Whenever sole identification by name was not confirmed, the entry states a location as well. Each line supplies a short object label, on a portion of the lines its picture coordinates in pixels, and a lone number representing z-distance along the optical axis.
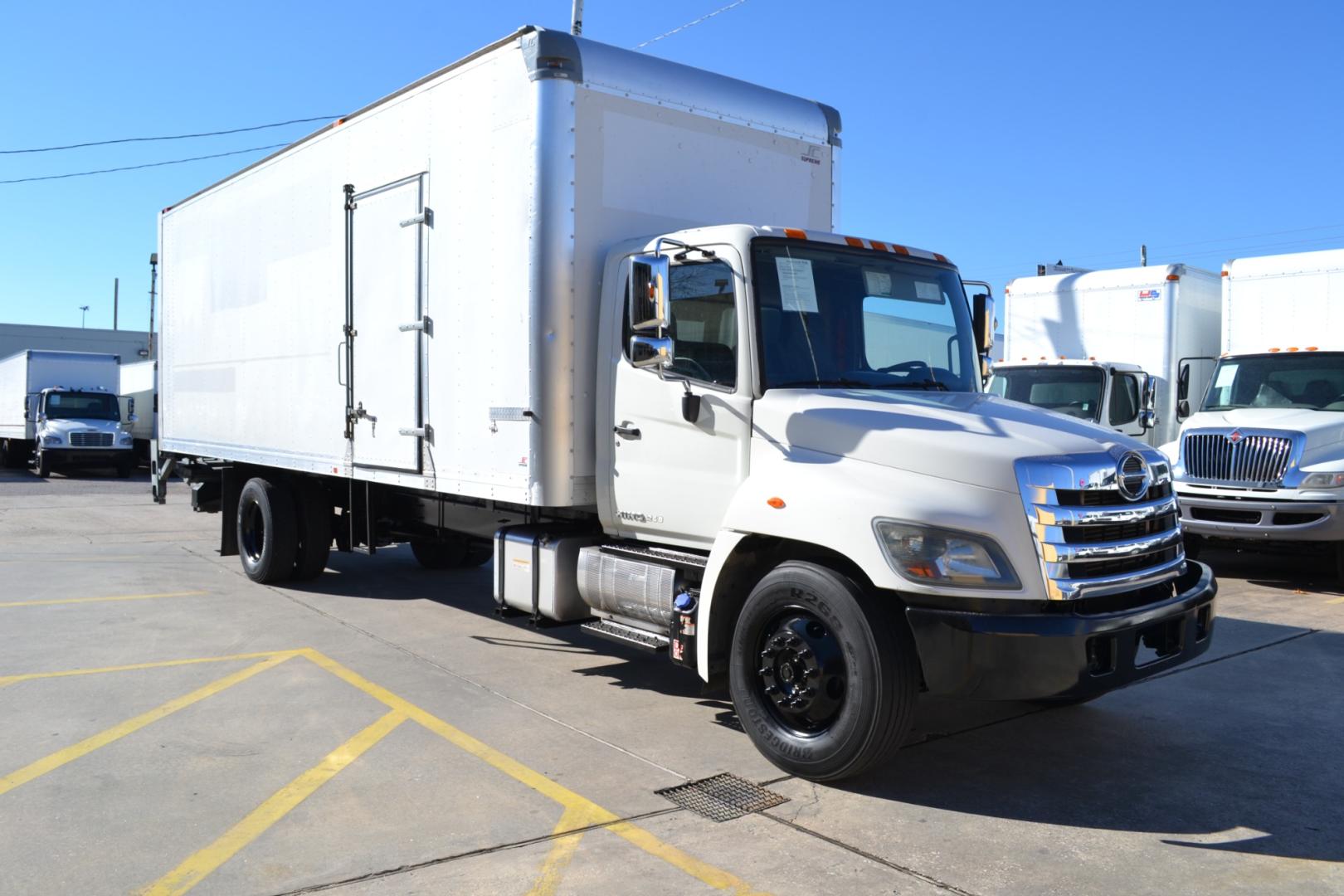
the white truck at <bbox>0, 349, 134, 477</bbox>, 27.47
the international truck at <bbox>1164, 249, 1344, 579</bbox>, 10.51
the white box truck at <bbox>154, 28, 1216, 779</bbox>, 4.57
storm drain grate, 4.67
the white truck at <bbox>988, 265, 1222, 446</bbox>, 12.93
